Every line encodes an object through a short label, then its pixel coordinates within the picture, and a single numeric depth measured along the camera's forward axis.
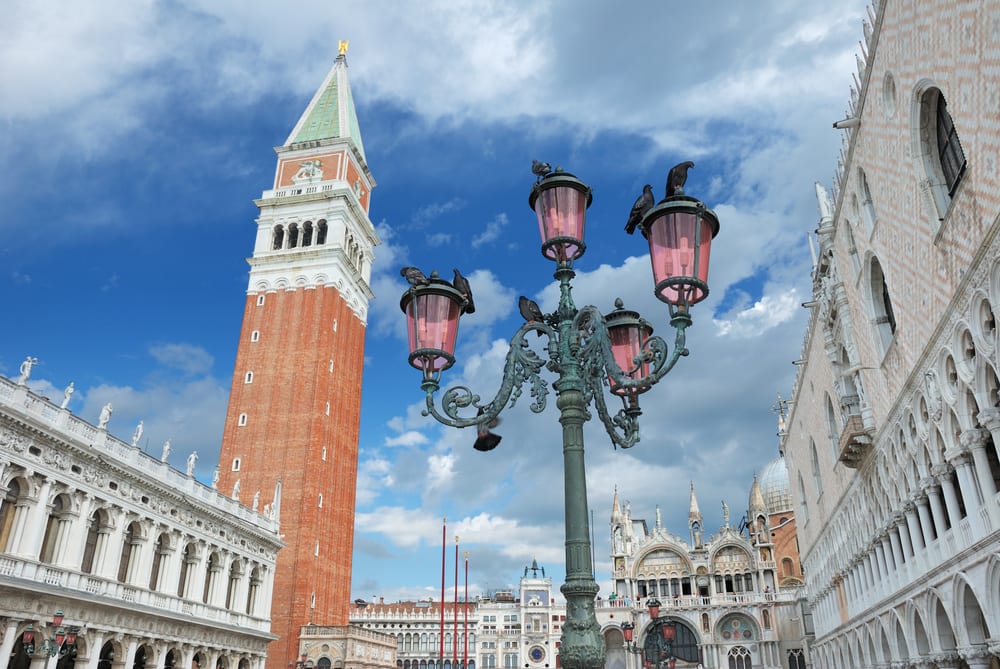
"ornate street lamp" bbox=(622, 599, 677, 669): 22.35
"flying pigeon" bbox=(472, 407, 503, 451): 7.64
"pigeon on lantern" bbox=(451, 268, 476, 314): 8.12
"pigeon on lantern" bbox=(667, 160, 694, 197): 7.23
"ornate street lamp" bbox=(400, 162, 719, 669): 6.73
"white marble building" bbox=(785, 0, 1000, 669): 12.63
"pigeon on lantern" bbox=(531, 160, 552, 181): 8.02
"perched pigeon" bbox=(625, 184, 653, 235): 8.04
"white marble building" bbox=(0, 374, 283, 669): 21.09
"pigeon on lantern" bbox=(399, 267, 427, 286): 7.95
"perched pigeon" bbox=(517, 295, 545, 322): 7.99
